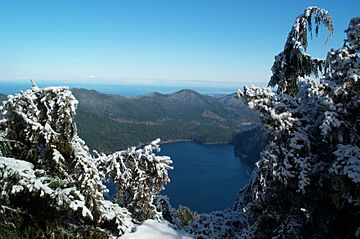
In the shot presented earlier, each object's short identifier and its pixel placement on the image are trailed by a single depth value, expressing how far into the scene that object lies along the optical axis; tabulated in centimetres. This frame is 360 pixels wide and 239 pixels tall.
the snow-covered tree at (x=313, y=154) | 447
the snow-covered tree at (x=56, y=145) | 478
